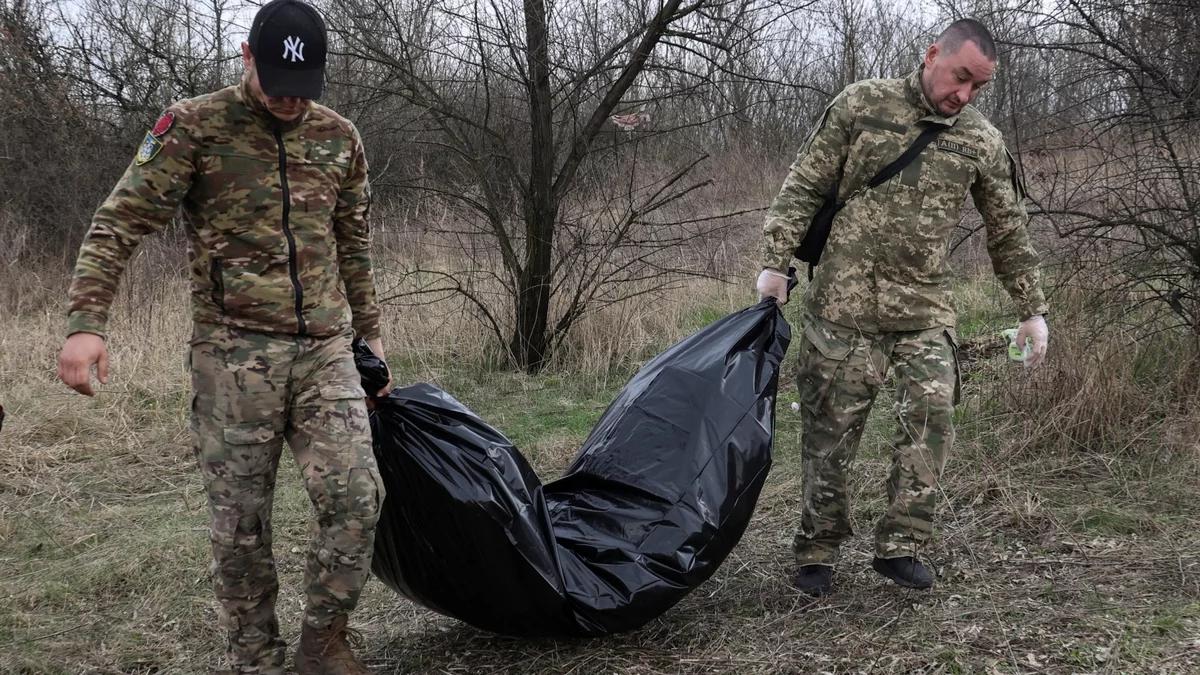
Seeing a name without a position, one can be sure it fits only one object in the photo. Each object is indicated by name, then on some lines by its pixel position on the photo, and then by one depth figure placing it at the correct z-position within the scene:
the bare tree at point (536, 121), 6.63
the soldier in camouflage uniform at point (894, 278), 3.19
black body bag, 2.67
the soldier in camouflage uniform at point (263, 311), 2.46
